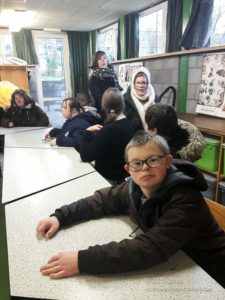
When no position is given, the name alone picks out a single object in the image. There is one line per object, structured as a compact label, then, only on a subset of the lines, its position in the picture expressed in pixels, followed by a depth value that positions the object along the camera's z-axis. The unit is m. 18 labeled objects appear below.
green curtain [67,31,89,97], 6.99
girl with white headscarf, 3.00
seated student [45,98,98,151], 2.32
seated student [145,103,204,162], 1.65
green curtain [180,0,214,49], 3.20
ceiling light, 4.41
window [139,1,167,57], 4.32
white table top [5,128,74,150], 2.44
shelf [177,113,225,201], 2.61
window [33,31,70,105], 6.79
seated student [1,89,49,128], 3.34
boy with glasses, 0.82
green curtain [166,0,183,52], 3.68
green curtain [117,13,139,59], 4.86
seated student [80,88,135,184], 1.80
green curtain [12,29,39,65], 6.36
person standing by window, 3.75
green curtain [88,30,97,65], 6.76
